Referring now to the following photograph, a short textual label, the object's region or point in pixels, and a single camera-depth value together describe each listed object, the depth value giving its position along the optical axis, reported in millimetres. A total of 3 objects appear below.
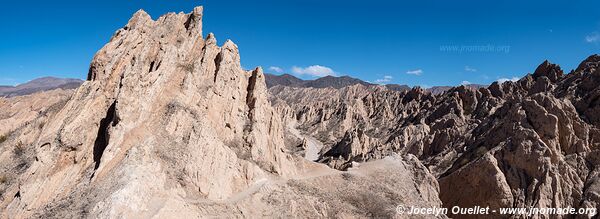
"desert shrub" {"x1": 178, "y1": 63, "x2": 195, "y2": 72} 43781
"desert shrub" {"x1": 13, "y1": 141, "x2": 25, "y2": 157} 36750
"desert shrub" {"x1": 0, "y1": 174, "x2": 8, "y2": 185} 33175
